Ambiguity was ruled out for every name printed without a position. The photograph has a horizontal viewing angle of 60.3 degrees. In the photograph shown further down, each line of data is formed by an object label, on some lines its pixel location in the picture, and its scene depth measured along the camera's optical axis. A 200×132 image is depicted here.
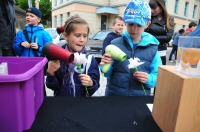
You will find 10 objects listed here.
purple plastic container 0.67
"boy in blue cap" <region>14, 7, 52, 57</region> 2.46
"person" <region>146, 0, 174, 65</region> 2.42
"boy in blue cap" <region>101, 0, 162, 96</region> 1.35
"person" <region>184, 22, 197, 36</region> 6.14
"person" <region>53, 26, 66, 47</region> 1.71
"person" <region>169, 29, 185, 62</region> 8.43
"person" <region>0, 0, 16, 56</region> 2.00
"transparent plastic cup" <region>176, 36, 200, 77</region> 0.77
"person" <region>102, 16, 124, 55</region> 3.30
